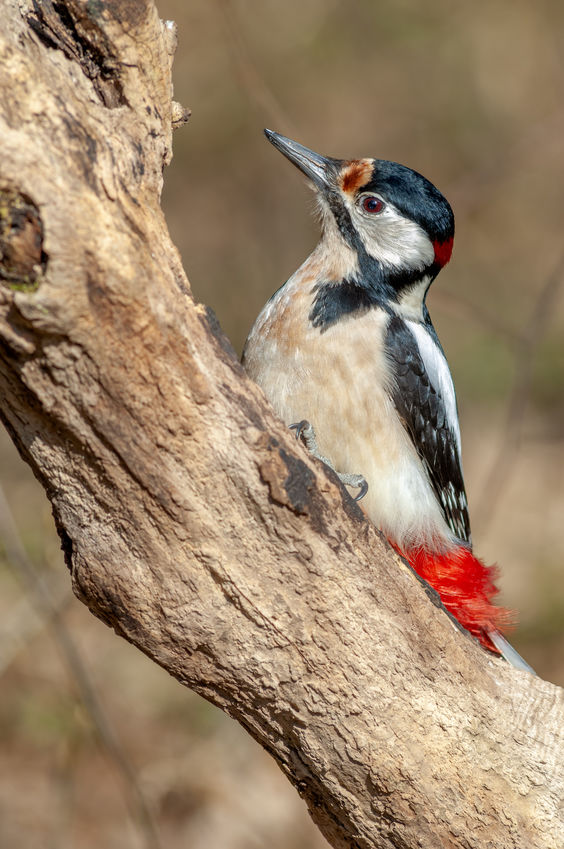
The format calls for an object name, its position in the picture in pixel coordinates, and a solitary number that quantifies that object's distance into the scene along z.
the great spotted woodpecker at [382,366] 6.34
